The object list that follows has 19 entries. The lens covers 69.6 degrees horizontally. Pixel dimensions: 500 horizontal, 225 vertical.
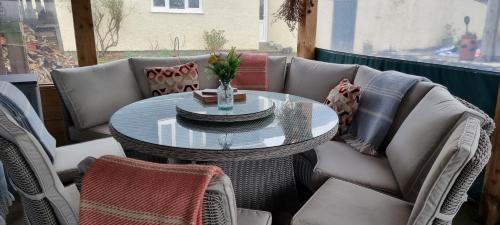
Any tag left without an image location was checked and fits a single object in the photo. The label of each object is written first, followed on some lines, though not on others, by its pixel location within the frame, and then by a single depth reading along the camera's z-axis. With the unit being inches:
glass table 59.9
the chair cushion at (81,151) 79.6
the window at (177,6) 150.9
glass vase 82.1
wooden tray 87.6
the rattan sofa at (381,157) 50.3
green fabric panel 91.0
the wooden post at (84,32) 132.6
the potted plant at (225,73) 80.2
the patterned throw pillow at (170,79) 124.7
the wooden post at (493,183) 87.5
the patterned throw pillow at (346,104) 100.7
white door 167.9
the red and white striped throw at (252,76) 136.8
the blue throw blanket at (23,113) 72.5
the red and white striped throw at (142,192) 30.6
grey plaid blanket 90.8
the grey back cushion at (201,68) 130.3
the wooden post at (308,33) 159.3
